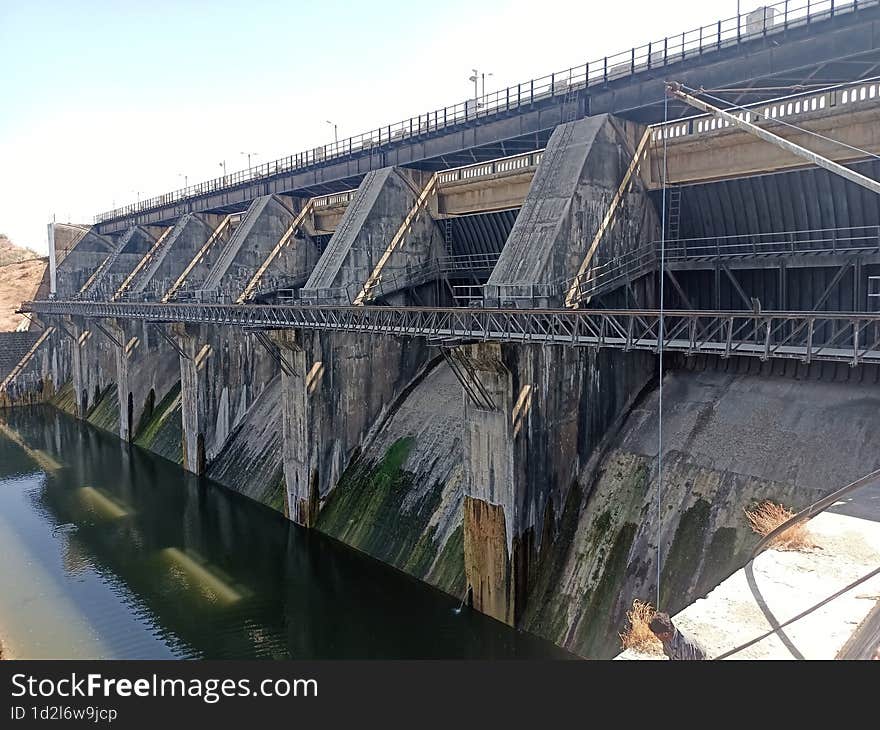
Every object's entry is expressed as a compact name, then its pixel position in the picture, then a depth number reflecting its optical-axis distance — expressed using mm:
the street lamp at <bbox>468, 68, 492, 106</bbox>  28322
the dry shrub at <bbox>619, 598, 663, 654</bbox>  8055
